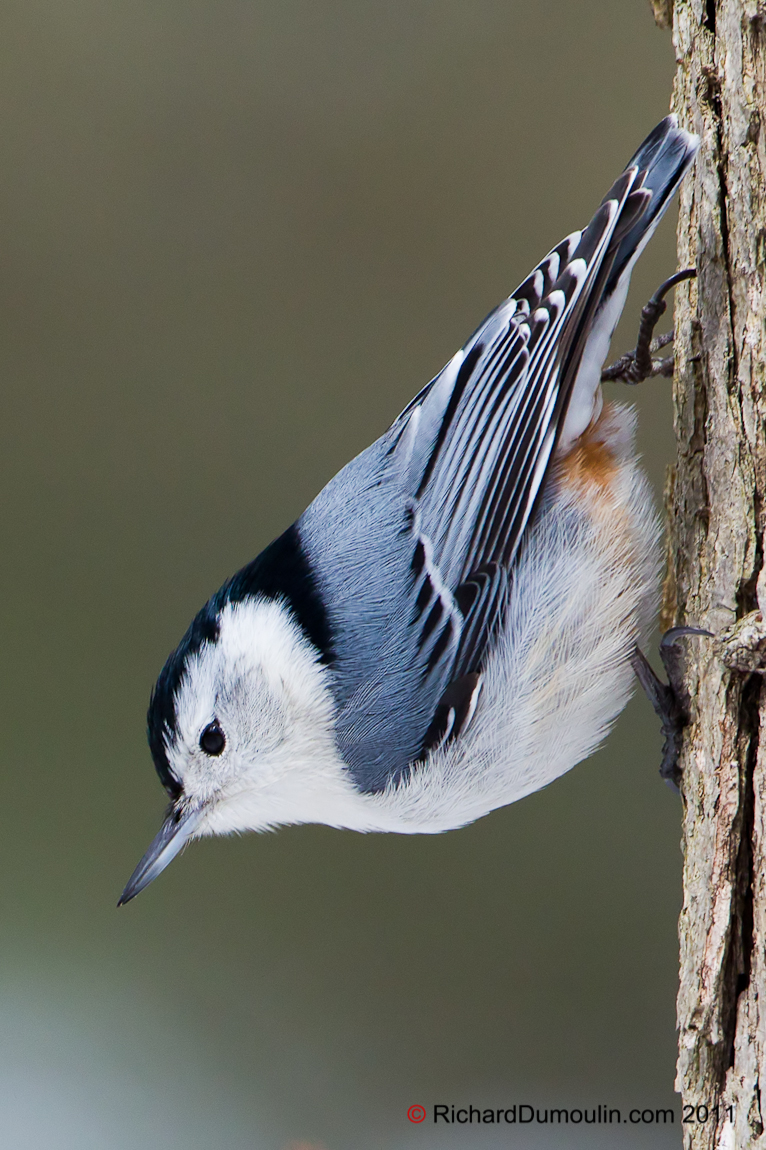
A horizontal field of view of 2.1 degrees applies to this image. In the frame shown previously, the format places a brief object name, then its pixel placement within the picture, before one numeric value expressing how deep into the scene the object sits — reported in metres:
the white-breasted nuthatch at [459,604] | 3.19
